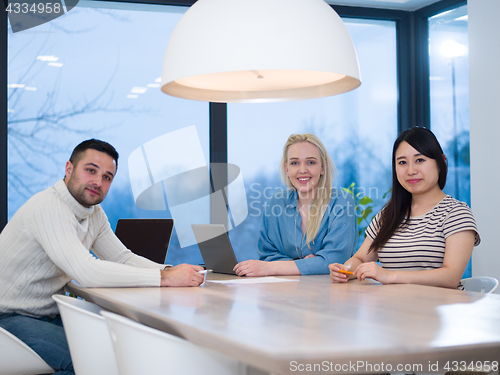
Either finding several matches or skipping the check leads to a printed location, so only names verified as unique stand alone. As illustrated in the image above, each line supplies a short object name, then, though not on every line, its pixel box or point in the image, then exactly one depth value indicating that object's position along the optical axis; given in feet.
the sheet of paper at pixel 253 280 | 6.96
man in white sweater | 6.37
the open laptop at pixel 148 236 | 11.14
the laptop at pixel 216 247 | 7.89
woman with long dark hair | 6.68
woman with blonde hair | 8.07
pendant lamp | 4.71
